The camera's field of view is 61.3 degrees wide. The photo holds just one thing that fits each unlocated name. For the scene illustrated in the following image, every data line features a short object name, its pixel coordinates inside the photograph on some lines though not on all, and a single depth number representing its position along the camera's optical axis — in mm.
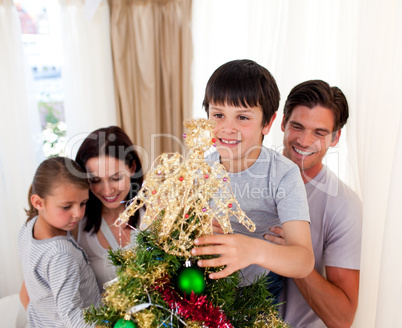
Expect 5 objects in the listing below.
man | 1000
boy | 779
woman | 1246
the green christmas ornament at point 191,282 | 606
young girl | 1055
